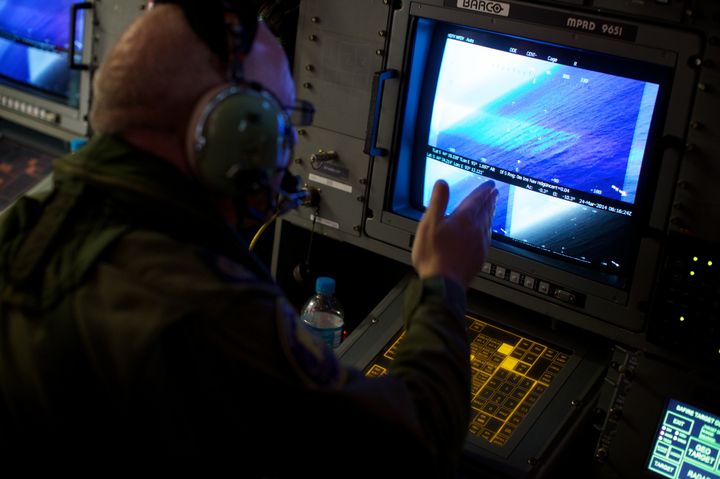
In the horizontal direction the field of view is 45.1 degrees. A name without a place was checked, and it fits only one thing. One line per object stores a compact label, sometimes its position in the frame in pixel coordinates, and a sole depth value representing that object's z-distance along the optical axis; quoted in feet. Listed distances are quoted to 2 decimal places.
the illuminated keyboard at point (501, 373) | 7.42
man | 4.29
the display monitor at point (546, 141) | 6.72
